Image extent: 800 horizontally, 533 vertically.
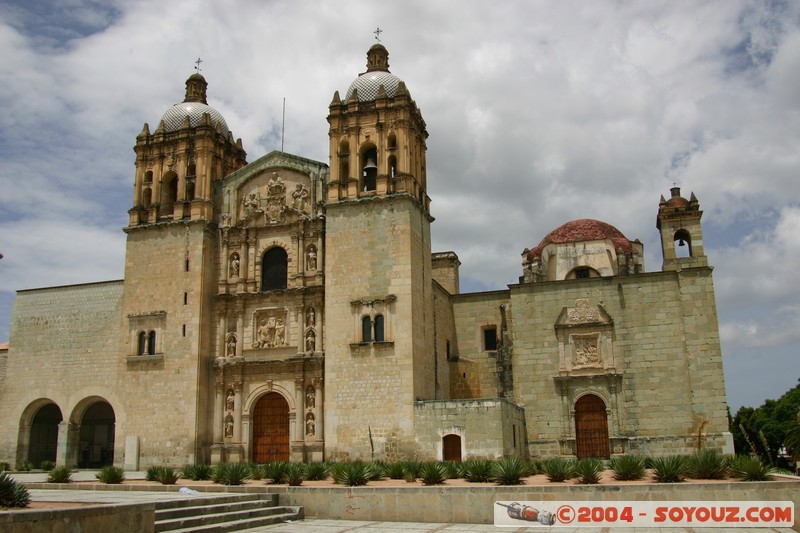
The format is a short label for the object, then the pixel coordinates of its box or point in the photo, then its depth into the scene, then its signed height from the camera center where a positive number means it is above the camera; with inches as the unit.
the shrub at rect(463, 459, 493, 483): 709.3 -45.8
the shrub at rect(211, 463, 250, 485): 738.2 -45.4
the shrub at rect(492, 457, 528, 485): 672.4 -44.7
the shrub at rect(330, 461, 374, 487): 703.1 -45.8
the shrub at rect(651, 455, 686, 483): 644.7 -43.8
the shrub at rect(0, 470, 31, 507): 462.3 -37.8
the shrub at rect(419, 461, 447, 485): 689.6 -46.2
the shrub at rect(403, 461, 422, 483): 740.0 -46.1
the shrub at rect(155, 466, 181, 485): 778.2 -48.2
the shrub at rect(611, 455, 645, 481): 688.4 -44.4
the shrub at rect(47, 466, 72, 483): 788.0 -45.7
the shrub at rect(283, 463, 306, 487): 731.5 -46.8
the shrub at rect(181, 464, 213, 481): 802.8 -46.2
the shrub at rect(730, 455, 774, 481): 635.5 -43.9
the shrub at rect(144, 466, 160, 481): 793.6 -46.8
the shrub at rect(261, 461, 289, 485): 748.6 -44.5
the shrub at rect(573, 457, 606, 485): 665.0 -44.2
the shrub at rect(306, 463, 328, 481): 789.9 -47.4
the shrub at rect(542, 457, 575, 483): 690.2 -44.9
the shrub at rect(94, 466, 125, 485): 773.3 -46.7
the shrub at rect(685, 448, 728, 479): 667.4 -42.7
